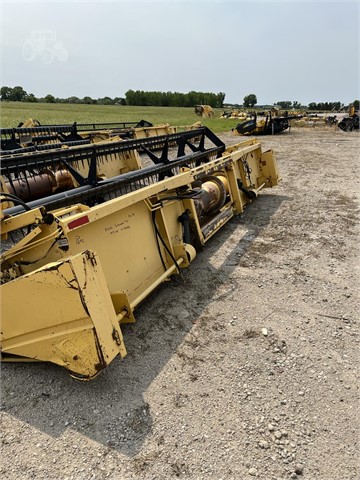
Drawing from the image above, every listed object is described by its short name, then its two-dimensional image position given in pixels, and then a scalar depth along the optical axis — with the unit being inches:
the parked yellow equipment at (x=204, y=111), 1217.3
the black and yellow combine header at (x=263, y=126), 705.0
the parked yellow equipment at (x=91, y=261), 83.7
